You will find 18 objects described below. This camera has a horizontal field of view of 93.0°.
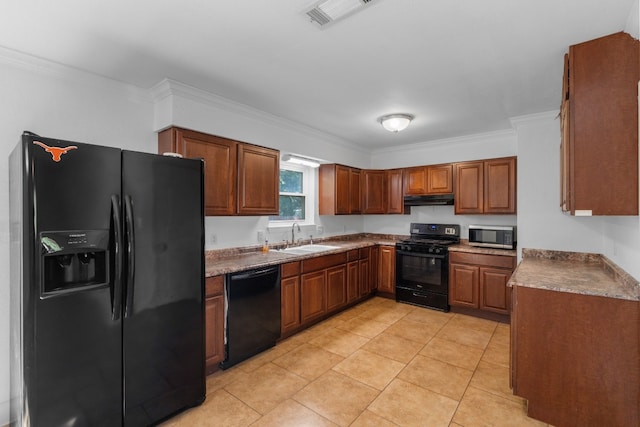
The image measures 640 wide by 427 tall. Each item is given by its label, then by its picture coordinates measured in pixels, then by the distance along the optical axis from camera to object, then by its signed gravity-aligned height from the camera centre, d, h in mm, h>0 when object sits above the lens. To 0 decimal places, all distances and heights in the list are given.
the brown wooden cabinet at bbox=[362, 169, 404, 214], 5191 +360
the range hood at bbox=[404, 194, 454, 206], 4555 +184
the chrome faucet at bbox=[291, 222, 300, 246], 4307 -315
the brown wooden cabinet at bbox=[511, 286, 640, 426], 1802 -930
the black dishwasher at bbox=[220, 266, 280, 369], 2717 -960
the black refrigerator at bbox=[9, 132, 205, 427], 1586 -433
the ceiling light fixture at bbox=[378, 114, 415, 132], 3482 +1047
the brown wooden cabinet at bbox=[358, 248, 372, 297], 4559 -926
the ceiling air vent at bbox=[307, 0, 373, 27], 1649 +1141
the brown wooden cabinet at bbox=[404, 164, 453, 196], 4598 +503
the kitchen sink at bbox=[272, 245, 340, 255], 3789 -501
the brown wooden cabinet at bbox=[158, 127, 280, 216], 2791 +436
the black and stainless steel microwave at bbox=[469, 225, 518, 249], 4016 -333
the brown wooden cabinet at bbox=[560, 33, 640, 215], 1761 +518
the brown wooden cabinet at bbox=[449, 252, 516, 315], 3814 -909
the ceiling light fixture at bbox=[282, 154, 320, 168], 4020 +731
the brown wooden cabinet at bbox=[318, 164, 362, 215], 4664 +345
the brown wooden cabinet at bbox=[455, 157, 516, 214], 4051 +349
